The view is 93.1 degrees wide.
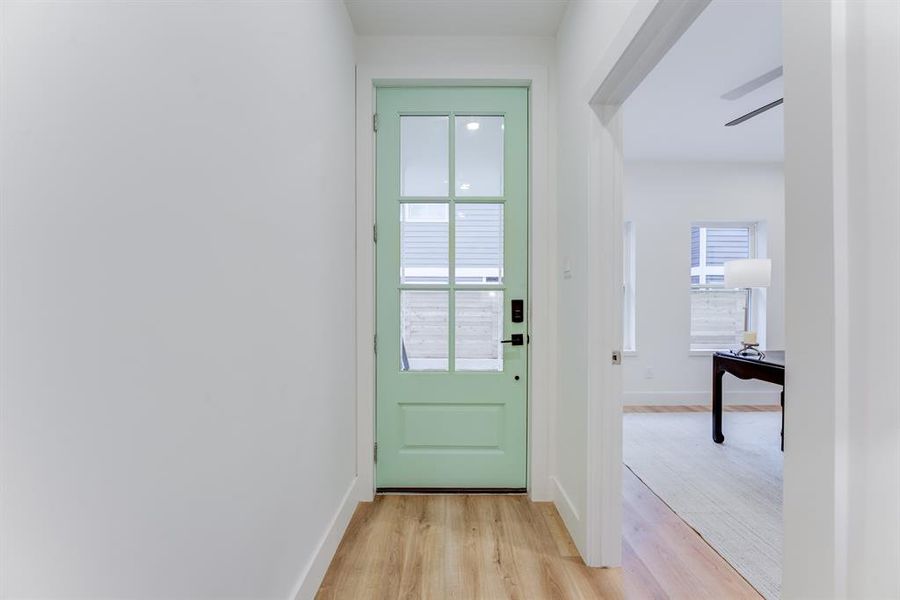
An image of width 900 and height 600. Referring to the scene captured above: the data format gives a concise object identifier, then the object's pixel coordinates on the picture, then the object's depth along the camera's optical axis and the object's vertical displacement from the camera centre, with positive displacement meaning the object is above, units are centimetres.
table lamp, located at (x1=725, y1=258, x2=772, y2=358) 379 +23
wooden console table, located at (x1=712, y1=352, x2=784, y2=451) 293 -52
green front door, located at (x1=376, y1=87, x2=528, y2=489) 243 +7
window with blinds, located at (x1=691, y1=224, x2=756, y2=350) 485 +12
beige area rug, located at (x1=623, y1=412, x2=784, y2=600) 194 -115
